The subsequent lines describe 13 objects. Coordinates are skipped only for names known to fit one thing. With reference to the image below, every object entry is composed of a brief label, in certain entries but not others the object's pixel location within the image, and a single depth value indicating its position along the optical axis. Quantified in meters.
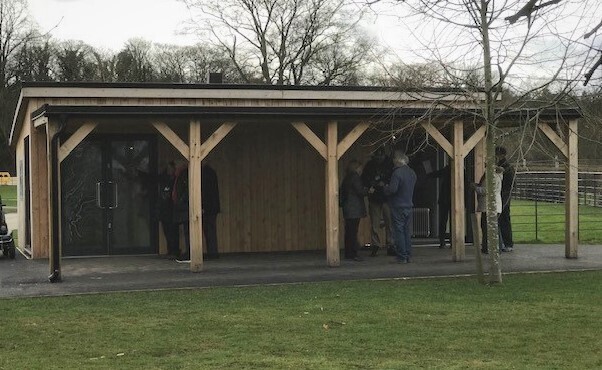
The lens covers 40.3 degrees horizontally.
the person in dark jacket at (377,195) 14.98
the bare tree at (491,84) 10.36
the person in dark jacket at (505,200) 14.62
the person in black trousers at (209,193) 14.83
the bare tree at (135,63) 50.12
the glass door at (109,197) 15.91
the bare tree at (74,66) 48.75
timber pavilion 13.52
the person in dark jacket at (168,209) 15.12
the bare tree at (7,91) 47.88
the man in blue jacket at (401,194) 13.66
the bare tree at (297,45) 42.59
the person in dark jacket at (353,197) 14.25
